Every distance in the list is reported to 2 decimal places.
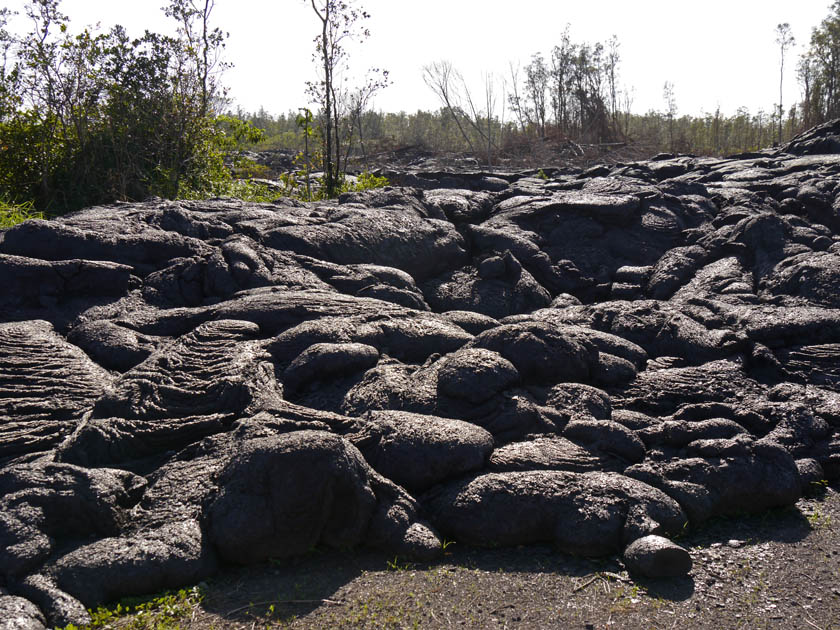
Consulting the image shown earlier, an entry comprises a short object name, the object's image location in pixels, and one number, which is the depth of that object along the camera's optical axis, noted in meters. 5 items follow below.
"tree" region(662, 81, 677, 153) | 36.69
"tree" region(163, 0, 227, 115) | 14.69
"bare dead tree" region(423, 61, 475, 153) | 27.30
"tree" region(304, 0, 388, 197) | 15.35
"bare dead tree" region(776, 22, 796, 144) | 35.81
